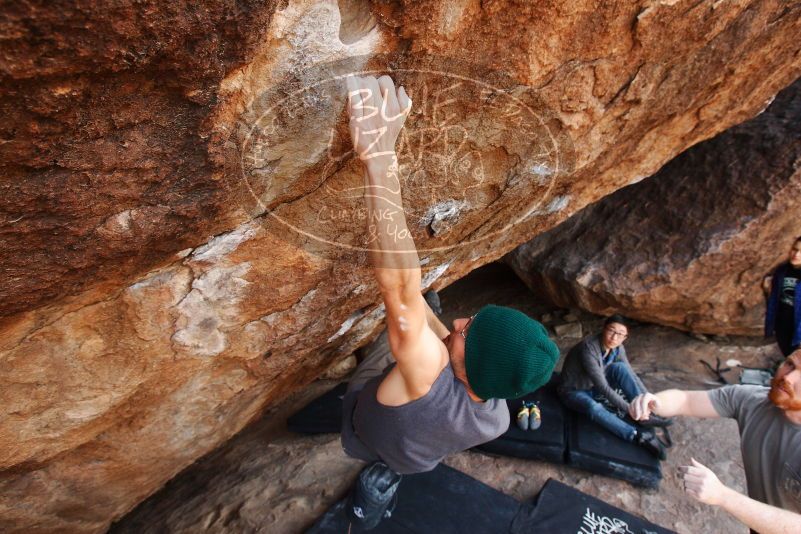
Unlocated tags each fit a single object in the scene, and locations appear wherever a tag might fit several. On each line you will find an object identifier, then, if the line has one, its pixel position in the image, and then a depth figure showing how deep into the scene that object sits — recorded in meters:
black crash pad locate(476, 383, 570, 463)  3.27
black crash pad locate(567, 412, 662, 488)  3.09
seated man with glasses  3.35
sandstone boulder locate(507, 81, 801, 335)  3.75
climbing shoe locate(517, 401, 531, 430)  3.43
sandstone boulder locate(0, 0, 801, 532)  1.05
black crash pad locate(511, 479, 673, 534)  2.73
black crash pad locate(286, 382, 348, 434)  3.53
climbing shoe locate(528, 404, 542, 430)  3.45
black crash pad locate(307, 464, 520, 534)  2.72
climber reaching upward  1.33
